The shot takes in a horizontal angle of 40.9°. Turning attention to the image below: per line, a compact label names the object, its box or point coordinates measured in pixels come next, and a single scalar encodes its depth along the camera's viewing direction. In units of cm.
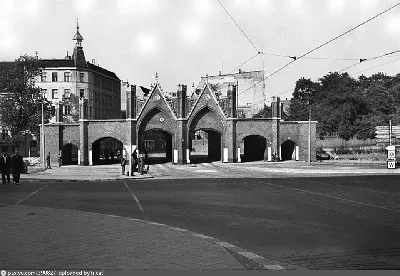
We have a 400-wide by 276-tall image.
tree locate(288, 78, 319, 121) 10269
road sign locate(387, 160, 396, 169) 4422
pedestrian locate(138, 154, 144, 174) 4072
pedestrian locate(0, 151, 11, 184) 2914
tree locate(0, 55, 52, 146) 7069
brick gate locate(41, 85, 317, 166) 5938
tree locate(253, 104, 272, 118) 10132
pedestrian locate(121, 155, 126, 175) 3925
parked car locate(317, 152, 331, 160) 6962
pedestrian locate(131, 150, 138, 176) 4035
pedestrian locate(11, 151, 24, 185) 2880
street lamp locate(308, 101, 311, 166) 5544
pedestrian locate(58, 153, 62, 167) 5694
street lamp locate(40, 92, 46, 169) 5352
